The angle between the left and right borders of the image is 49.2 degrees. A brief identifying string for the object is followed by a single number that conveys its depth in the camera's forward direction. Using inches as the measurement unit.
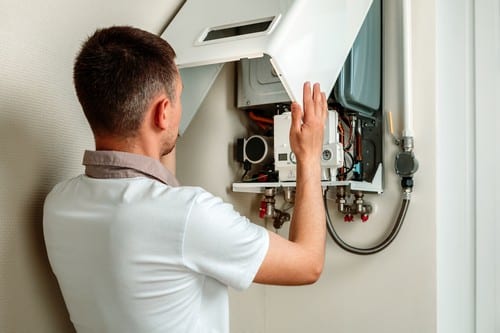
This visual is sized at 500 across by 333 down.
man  36.6
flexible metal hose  69.4
